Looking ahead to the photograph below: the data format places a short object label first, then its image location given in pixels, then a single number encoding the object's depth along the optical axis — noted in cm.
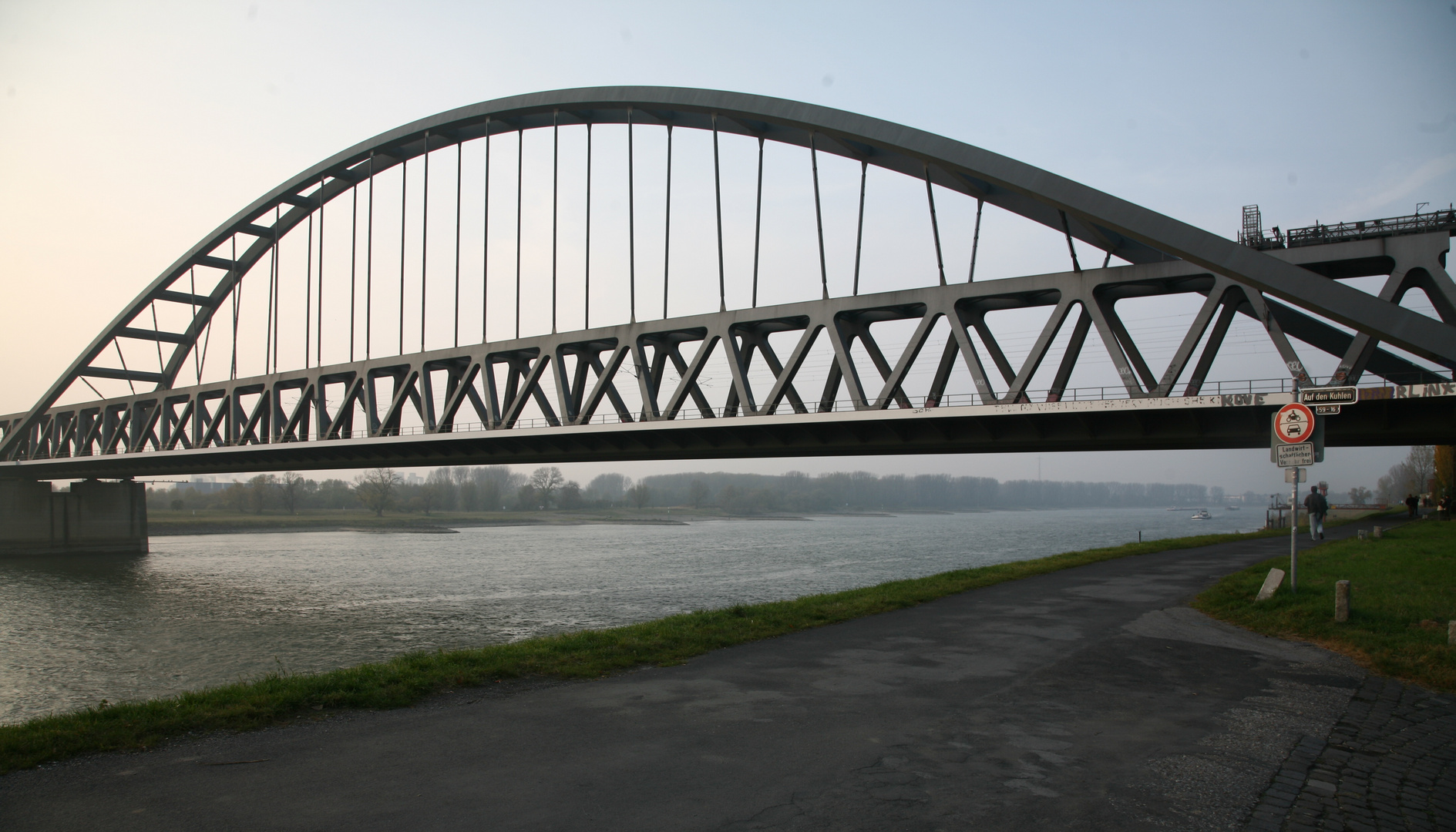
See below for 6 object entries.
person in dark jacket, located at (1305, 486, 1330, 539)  3117
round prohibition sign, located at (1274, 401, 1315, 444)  1334
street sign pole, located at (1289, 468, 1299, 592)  1380
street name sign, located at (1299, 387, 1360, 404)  1298
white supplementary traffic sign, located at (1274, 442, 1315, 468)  1328
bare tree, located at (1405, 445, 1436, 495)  11162
